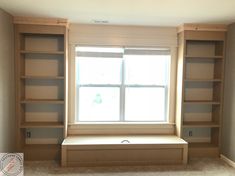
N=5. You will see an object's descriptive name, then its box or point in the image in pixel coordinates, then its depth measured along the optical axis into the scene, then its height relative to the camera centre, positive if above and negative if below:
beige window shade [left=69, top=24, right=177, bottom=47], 2.67 +0.81
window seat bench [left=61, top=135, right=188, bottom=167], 2.38 -1.07
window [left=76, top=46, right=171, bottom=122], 2.78 -0.04
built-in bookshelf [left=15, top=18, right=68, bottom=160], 2.50 -0.15
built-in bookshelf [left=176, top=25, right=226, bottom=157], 2.63 -0.06
